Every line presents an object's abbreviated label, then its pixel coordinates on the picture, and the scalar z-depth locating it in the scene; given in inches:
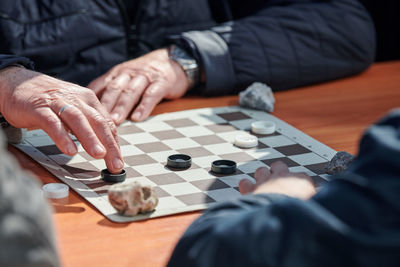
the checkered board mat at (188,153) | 50.0
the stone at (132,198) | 47.7
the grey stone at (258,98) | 61.8
